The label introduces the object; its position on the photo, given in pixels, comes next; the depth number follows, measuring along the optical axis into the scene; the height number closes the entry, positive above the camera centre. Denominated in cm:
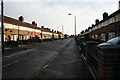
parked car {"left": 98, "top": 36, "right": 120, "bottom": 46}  507 -9
